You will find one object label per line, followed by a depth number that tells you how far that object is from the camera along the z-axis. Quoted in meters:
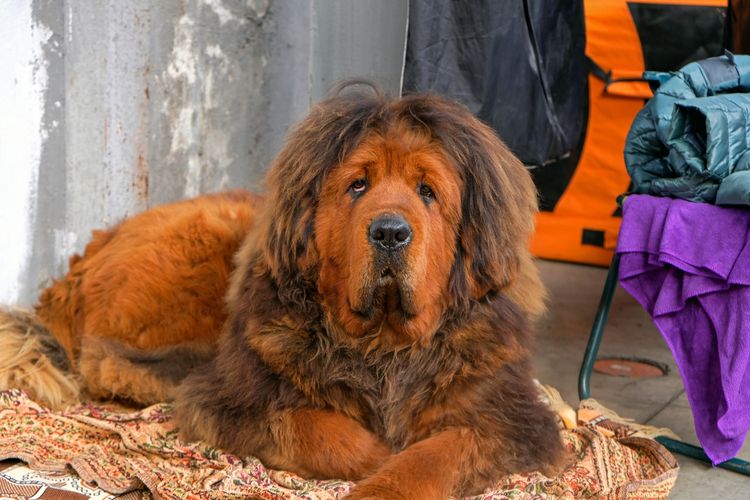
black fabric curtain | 3.94
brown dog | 2.62
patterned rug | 2.65
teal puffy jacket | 3.29
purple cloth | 3.05
